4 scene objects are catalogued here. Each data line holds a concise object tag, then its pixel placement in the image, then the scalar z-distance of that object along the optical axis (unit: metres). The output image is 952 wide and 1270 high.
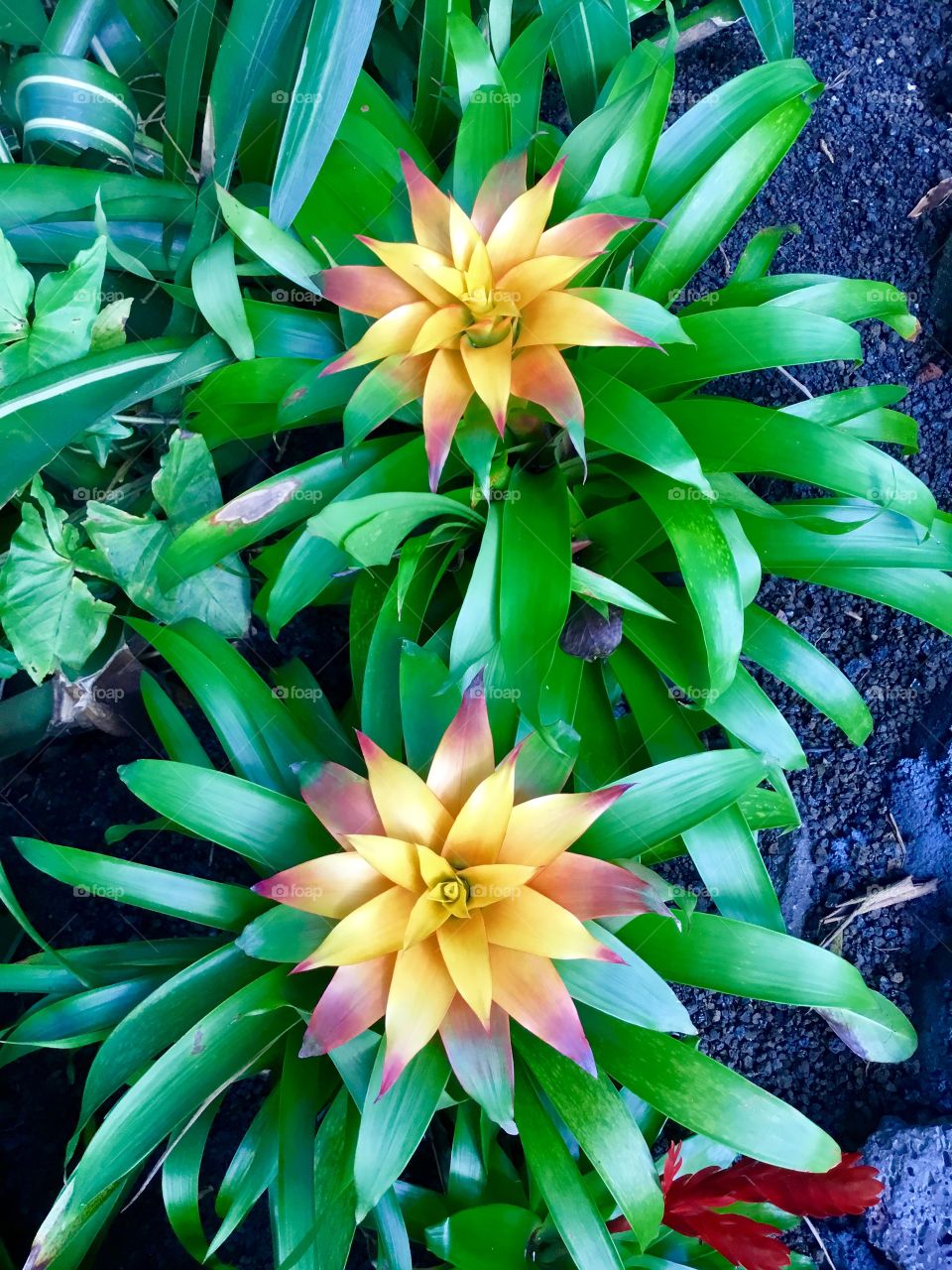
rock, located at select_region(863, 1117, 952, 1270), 0.60
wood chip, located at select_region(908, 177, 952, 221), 0.70
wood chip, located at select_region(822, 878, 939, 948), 0.66
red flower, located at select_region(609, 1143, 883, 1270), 0.52
